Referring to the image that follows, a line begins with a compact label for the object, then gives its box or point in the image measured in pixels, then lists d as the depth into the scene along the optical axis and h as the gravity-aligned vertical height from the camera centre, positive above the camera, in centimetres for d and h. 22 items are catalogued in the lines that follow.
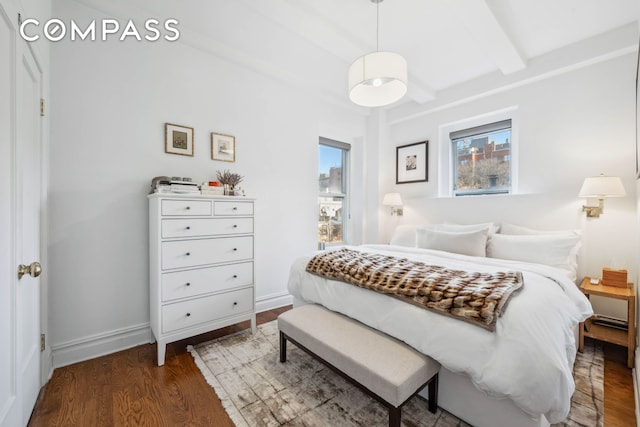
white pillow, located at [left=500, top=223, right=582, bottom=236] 252 -20
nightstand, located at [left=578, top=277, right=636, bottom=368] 189 -93
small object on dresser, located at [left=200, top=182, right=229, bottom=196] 224 +18
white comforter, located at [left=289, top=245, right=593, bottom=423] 107 -61
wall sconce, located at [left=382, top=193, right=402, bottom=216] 367 +15
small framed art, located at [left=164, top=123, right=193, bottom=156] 233 +64
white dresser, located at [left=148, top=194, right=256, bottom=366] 193 -43
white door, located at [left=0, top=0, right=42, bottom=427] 108 -7
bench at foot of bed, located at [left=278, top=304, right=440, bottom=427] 122 -77
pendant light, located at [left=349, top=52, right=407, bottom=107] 178 +96
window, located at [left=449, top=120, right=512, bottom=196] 315 +65
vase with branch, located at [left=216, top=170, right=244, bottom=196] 244 +28
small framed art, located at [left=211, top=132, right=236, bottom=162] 259 +64
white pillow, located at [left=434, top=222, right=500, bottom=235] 275 -18
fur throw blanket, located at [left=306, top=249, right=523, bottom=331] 126 -42
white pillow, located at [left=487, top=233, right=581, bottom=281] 222 -34
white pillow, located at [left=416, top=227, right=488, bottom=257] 255 -31
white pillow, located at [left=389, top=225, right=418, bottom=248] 326 -33
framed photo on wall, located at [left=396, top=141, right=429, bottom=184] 372 +70
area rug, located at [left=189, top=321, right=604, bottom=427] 141 -112
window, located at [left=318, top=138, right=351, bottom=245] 384 +30
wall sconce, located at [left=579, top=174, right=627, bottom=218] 214 +19
